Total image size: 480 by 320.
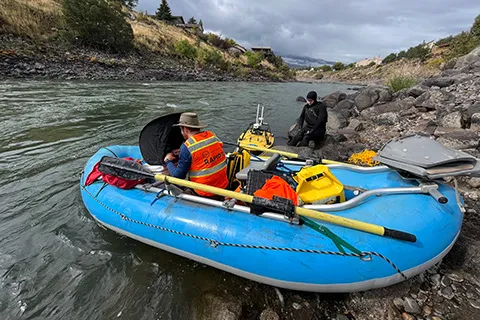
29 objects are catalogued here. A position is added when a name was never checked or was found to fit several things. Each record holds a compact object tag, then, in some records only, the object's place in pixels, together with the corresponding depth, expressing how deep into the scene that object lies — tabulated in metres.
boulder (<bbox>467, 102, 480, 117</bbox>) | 6.34
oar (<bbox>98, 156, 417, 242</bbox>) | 2.32
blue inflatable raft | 2.38
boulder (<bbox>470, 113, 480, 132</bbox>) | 5.86
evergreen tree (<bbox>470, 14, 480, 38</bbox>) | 23.76
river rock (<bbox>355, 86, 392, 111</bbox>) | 11.63
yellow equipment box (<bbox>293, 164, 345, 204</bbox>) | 2.89
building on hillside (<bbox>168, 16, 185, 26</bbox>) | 61.20
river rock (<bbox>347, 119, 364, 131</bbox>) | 9.10
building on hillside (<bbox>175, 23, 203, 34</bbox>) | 57.44
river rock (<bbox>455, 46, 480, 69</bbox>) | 15.80
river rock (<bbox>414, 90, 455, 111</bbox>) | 8.52
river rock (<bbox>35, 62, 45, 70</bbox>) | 15.78
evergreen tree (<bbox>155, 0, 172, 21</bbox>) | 59.34
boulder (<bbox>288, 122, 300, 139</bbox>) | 9.15
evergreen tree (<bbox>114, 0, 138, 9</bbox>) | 52.31
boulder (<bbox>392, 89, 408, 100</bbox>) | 11.06
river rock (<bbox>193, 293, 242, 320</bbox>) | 2.49
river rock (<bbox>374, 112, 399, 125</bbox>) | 8.61
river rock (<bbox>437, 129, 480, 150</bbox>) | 5.15
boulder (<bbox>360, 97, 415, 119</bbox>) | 9.53
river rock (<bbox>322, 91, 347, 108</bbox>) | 14.97
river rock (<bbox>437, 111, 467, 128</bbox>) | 6.42
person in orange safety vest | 3.12
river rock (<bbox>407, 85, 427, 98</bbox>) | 10.15
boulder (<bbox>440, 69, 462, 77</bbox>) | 13.88
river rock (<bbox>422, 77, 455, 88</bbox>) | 10.98
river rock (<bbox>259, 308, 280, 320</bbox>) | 2.47
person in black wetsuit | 7.38
